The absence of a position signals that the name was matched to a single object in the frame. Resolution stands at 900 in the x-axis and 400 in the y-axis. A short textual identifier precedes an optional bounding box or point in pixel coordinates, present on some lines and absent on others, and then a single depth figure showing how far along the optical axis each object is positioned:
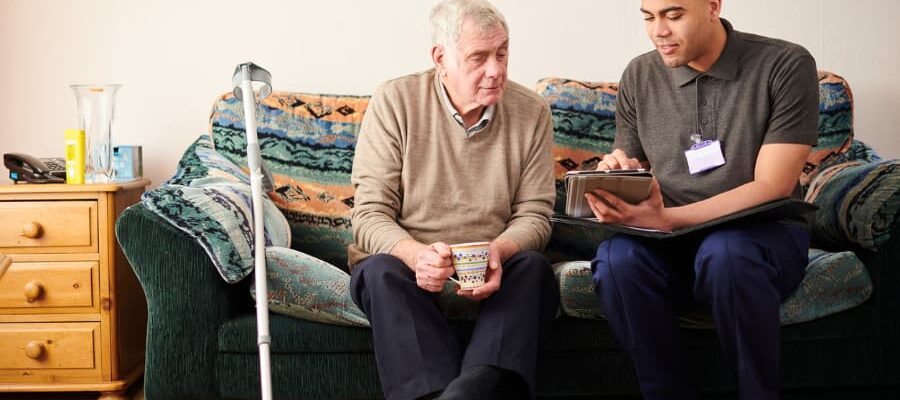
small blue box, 2.82
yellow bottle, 2.64
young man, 1.81
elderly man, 1.81
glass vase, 2.69
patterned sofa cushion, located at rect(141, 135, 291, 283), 2.02
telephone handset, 2.61
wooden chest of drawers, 2.47
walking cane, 1.79
